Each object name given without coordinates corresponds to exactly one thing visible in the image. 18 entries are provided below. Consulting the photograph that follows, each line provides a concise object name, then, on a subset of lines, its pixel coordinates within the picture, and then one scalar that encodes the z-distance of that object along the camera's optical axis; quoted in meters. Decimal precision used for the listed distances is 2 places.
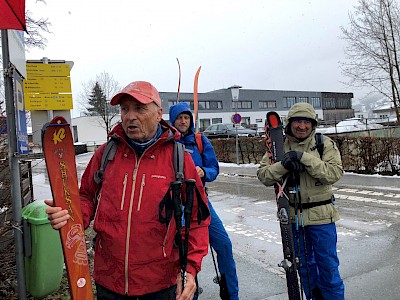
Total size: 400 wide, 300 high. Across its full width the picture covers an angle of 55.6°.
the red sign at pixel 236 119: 18.00
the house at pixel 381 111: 58.79
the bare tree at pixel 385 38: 15.51
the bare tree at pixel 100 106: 41.81
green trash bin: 3.30
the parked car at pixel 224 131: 27.73
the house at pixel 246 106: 49.44
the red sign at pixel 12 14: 2.61
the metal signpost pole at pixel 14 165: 2.89
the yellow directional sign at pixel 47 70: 4.95
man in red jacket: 2.01
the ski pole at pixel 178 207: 2.03
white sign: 2.89
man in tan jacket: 3.23
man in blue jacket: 3.62
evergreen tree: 42.03
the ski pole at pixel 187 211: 2.08
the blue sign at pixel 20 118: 2.97
